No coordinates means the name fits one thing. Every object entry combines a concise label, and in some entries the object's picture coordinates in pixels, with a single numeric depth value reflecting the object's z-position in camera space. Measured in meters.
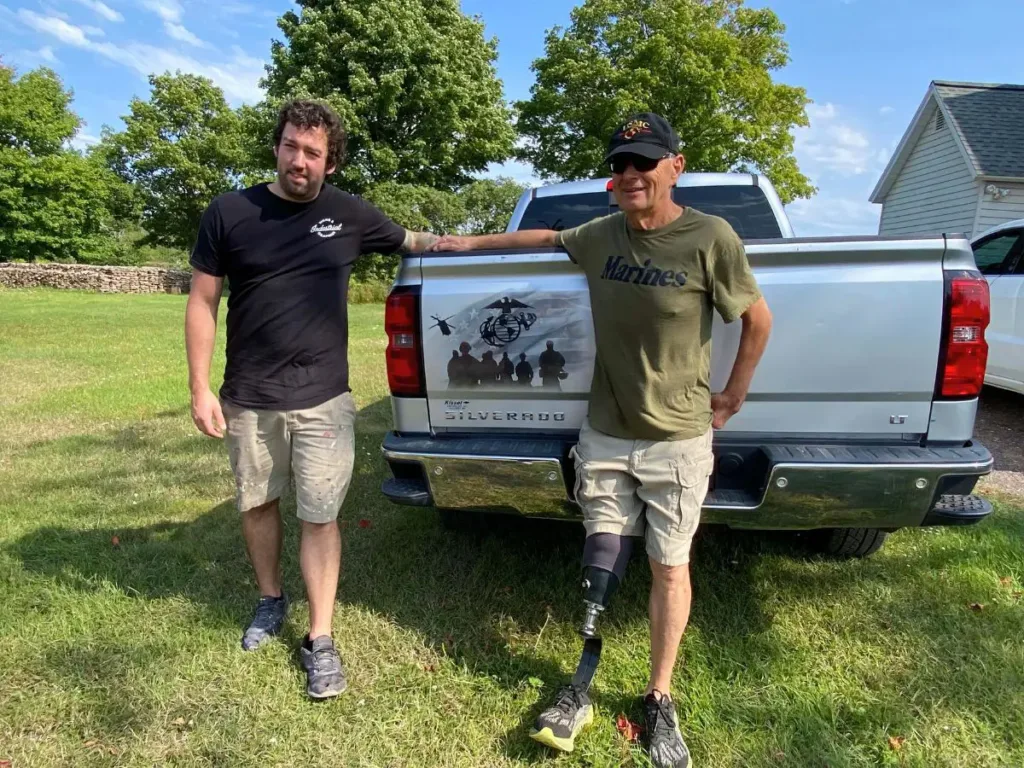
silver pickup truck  2.17
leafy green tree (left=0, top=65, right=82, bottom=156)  34.72
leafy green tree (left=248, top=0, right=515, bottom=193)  24.70
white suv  5.14
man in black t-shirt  2.37
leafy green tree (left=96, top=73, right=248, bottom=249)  37.06
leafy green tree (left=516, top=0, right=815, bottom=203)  24.03
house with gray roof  13.91
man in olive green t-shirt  1.98
